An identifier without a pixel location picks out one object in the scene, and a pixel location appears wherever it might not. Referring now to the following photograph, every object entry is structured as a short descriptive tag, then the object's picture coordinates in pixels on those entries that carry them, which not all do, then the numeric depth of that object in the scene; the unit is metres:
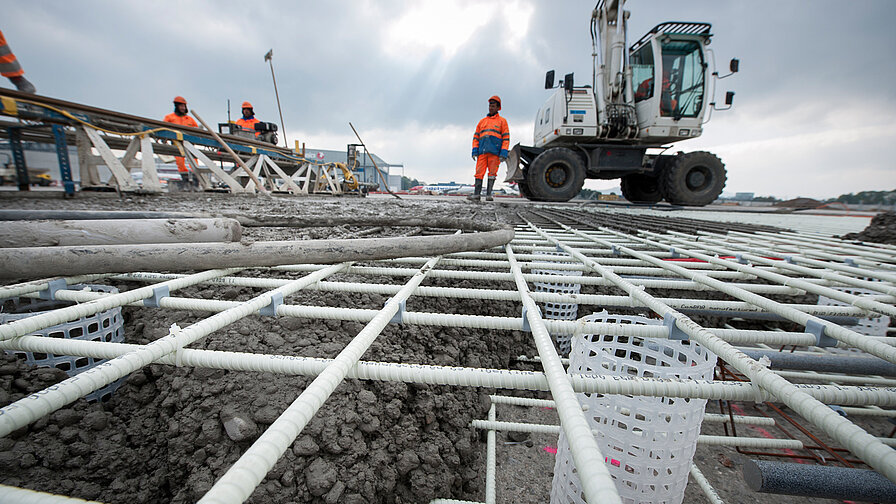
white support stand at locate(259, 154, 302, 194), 9.26
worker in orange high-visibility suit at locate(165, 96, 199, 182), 8.28
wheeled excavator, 7.32
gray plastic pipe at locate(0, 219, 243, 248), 1.21
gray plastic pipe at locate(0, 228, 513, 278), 1.10
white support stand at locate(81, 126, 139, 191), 5.33
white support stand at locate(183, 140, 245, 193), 6.75
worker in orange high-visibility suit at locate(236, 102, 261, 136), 10.53
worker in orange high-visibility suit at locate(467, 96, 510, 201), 7.89
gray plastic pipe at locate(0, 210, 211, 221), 1.67
